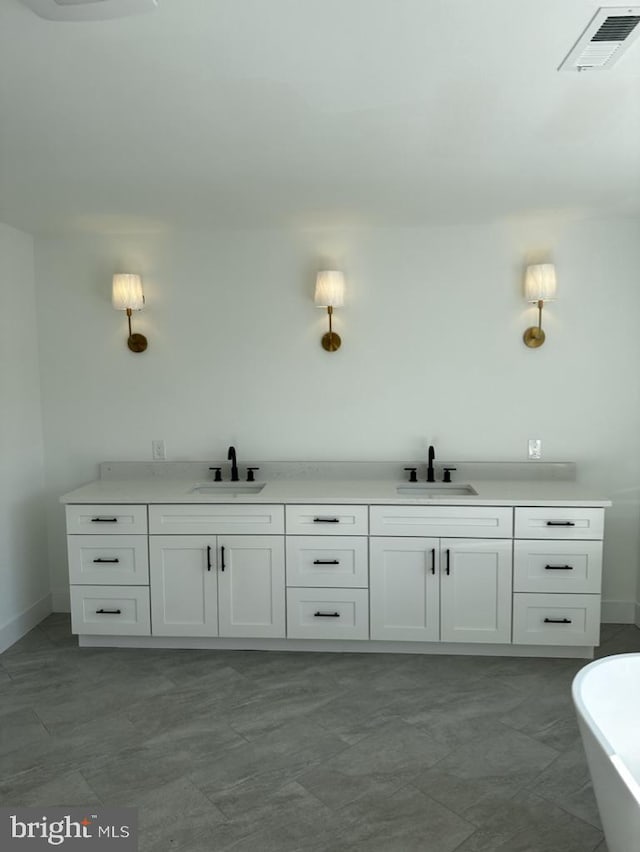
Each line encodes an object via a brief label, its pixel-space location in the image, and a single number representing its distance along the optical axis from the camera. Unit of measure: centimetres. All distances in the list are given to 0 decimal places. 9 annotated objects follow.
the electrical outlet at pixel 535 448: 389
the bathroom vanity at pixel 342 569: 340
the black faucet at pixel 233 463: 392
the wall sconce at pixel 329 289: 374
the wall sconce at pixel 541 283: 368
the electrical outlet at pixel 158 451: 407
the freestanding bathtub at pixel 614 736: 163
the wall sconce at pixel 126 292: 385
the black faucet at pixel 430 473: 384
